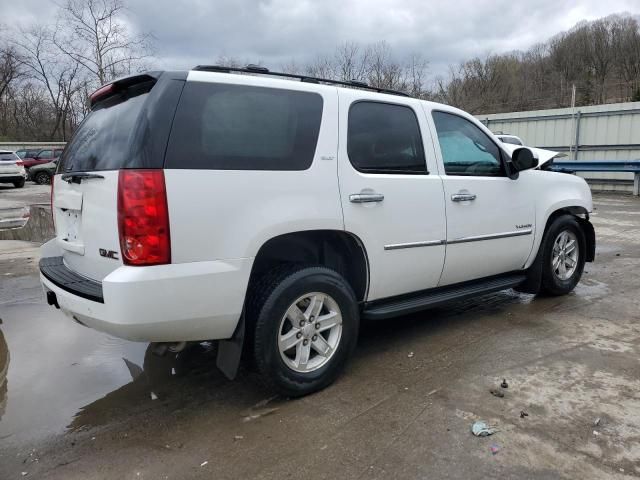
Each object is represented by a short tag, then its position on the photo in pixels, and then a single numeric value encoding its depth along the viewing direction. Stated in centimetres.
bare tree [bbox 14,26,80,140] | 4653
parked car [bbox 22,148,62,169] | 2720
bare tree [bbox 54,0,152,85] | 2434
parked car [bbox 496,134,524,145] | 1720
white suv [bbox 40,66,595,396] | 269
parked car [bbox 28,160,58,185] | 2605
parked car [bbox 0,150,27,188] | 2312
